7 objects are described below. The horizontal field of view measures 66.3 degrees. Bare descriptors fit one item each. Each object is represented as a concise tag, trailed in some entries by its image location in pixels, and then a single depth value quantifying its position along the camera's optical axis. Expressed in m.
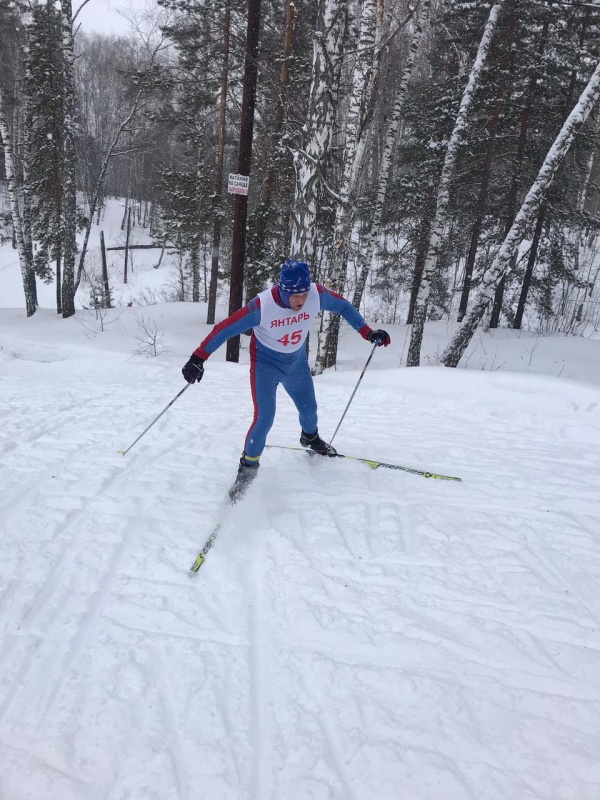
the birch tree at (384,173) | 11.87
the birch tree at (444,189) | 8.68
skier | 3.63
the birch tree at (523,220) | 7.20
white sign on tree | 8.09
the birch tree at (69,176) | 12.66
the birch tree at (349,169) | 7.26
